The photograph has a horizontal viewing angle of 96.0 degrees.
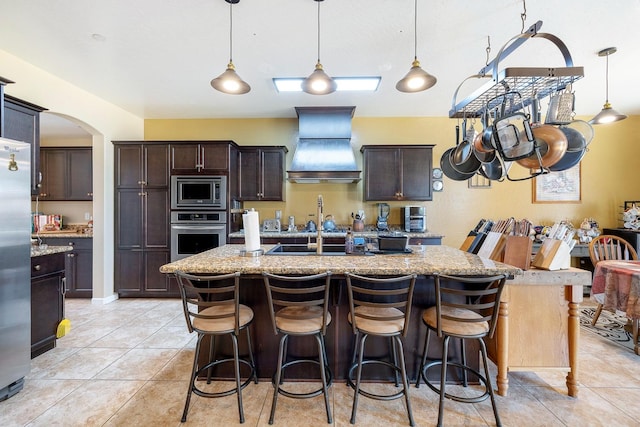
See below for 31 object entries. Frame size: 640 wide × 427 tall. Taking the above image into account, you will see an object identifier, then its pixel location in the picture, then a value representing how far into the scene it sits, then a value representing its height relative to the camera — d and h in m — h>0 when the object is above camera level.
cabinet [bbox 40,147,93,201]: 4.79 +0.63
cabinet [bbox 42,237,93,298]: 4.20 -0.87
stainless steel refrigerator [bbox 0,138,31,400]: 1.97 -0.38
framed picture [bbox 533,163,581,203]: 4.67 +0.38
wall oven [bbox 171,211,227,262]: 4.11 -0.32
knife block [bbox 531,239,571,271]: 2.04 -0.33
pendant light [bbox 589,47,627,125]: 3.12 +1.04
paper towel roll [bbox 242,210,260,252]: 2.21 -0.15
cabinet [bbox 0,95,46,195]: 2.41 +0.76
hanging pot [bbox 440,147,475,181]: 2.37 +0.36
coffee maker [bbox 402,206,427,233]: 4.43 -0.12
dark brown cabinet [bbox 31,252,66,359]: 2.57 -0.82
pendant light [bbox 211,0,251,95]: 2.16 +0.98
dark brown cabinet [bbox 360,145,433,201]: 4.43 +0.62
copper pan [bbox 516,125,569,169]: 1.66 +0.39
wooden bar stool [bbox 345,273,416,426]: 1.68 -0.69
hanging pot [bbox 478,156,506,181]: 2.14 +0.31
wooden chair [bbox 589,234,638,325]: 3.25 -0.47
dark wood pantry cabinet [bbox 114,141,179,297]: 4.20 -0.10
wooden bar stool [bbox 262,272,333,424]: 1.70 -0.70
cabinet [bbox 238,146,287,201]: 4.55 +0.61
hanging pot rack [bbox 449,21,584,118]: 1.52 +0.74
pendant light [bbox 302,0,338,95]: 2.05 +0.93
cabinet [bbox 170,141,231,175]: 4.20 +0.80
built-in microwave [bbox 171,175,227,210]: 4.14 +0.27
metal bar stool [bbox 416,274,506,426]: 1.72 -0.70
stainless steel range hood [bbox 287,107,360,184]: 4.28 +0.98
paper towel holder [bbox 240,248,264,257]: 2.22 -0.32
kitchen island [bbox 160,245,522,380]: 2.05 -0.72
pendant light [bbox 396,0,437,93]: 2.01 +0.93
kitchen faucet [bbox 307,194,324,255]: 2.37 -0.17
